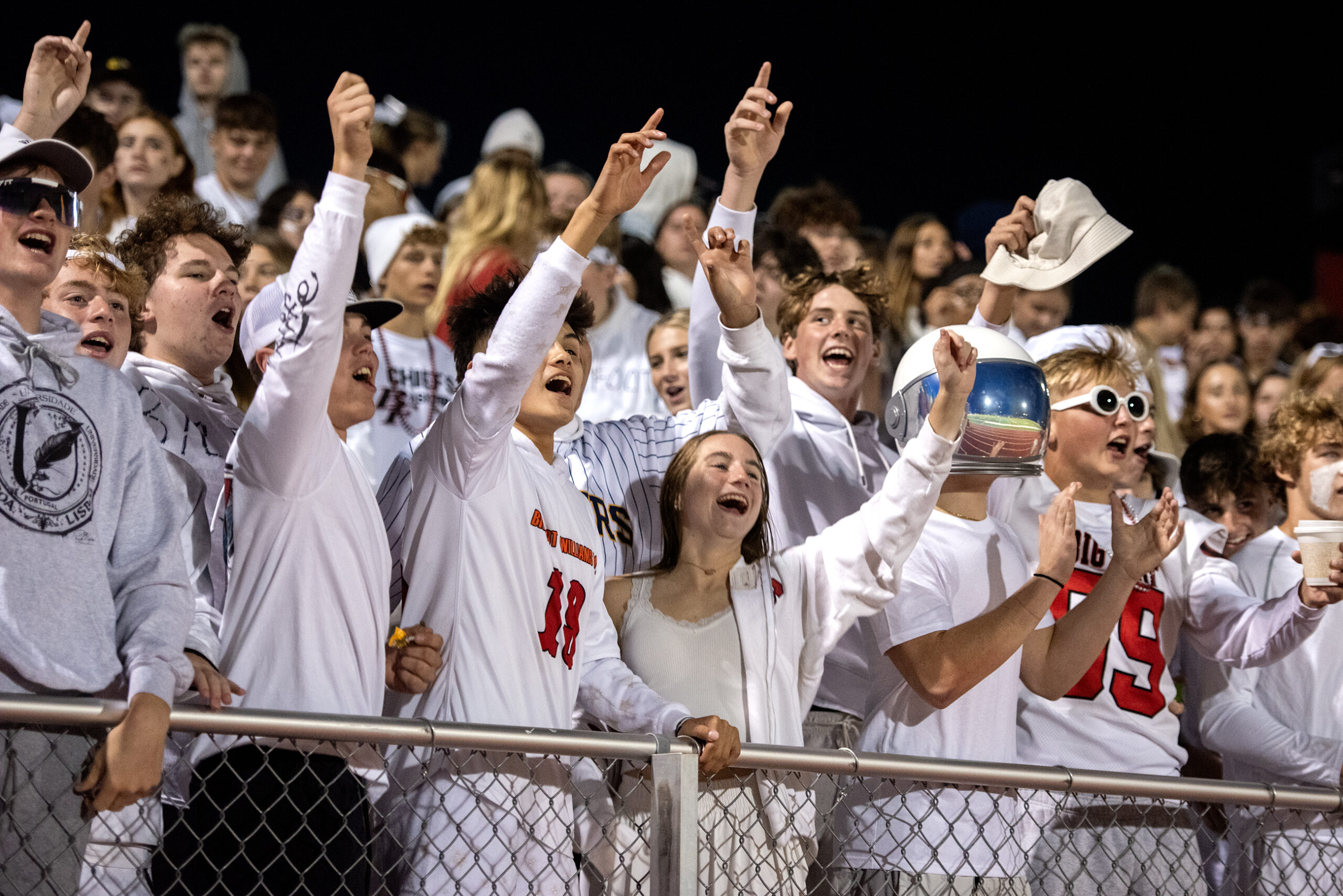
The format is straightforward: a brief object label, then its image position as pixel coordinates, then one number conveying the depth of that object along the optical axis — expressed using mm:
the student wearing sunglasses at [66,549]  4504
